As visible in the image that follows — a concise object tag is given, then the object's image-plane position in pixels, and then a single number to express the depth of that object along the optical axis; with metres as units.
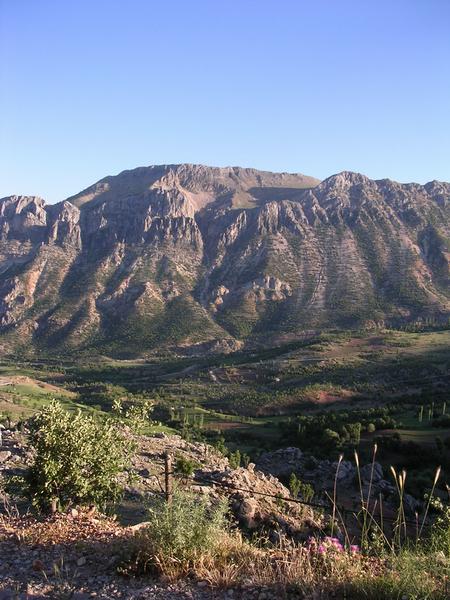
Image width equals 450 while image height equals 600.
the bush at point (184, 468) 21.24
